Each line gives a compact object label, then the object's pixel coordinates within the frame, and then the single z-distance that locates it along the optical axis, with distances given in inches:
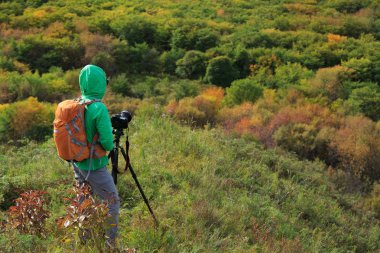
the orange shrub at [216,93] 699.6
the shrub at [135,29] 1096.2
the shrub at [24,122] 423.8
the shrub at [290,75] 874.8
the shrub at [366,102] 736.3
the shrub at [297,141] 485.1
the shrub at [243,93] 731.4
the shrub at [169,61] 1001.5
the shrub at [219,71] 922.1
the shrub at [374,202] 358.0
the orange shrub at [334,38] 1142.2
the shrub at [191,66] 968.9
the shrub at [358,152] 464.4
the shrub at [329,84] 799.1
